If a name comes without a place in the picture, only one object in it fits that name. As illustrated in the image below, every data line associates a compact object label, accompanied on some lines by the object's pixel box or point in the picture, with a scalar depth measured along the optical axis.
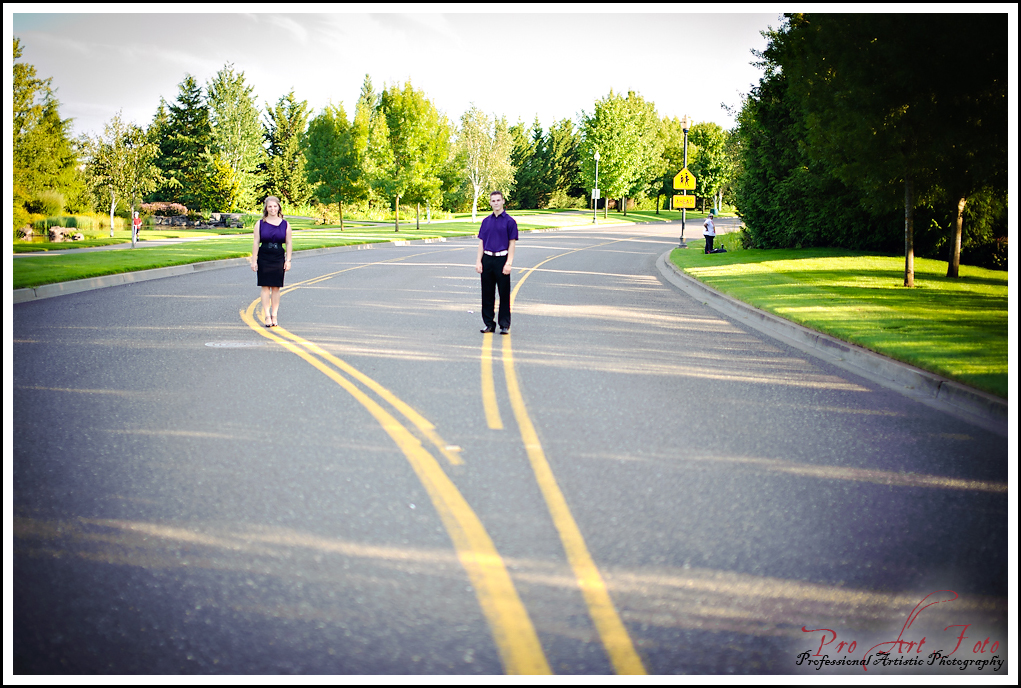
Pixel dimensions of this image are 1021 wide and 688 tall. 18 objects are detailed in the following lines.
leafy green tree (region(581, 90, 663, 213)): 79.06
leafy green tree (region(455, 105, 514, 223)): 66.12
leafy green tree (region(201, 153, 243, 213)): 53.56
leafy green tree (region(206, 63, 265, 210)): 61.06
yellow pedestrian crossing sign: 35.60
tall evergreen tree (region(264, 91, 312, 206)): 73.25
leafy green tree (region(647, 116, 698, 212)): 90.90
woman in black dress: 11.84
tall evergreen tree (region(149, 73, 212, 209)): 56.91
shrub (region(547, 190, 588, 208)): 93.88
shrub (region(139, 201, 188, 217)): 49.97
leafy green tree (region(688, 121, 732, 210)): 81.75
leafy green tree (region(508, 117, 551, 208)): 91.31
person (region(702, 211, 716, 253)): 29.12
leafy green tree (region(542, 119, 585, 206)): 94.00
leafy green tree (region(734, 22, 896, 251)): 26.55
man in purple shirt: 10.74
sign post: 35.69
